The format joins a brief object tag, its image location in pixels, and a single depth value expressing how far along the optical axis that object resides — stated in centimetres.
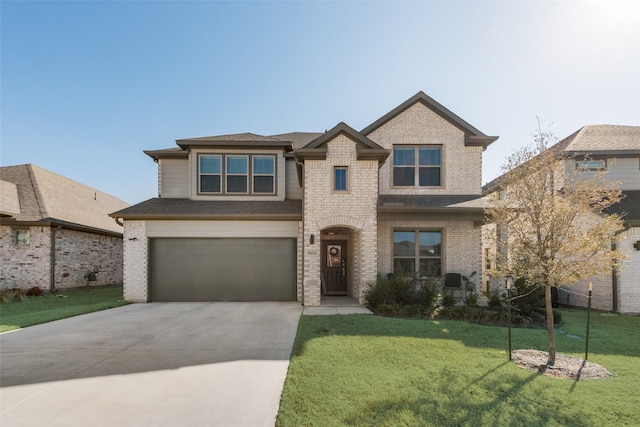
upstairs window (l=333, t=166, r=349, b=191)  1059
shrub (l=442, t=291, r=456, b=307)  935
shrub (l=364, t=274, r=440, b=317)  888
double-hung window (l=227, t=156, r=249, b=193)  1307
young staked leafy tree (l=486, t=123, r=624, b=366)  518
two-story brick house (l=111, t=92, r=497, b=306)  1043
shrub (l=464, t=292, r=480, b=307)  970
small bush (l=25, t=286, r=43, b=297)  1296
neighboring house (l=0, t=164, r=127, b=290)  1362
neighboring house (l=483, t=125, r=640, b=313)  1005
